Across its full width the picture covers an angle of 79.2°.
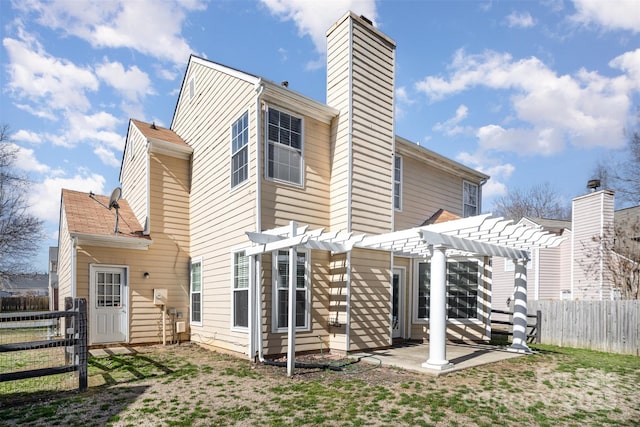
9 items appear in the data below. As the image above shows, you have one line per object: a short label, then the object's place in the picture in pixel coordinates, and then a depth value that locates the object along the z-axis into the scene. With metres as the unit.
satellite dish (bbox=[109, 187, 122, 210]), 10.40
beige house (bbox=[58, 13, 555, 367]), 7.77
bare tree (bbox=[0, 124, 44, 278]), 22.22
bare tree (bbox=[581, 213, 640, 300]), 12.97
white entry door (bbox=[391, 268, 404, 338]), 10.03
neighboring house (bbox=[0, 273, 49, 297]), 49.81
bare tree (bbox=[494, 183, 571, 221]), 33.03
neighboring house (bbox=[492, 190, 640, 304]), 15.69
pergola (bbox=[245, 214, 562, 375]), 6.47
